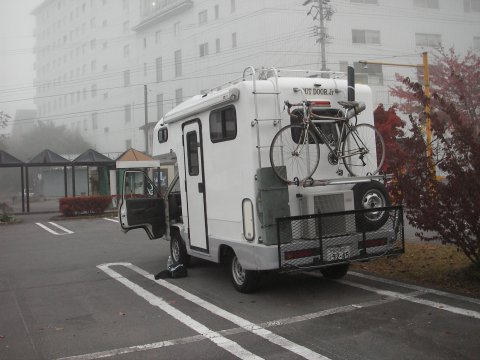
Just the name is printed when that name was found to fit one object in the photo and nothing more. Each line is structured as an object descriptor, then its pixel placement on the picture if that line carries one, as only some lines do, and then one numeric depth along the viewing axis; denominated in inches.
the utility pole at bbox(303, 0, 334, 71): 1251.2
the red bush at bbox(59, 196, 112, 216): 856.3
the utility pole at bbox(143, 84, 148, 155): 1900.5
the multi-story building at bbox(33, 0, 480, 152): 1569.9
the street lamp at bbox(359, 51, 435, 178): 273.7
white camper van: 244.8
